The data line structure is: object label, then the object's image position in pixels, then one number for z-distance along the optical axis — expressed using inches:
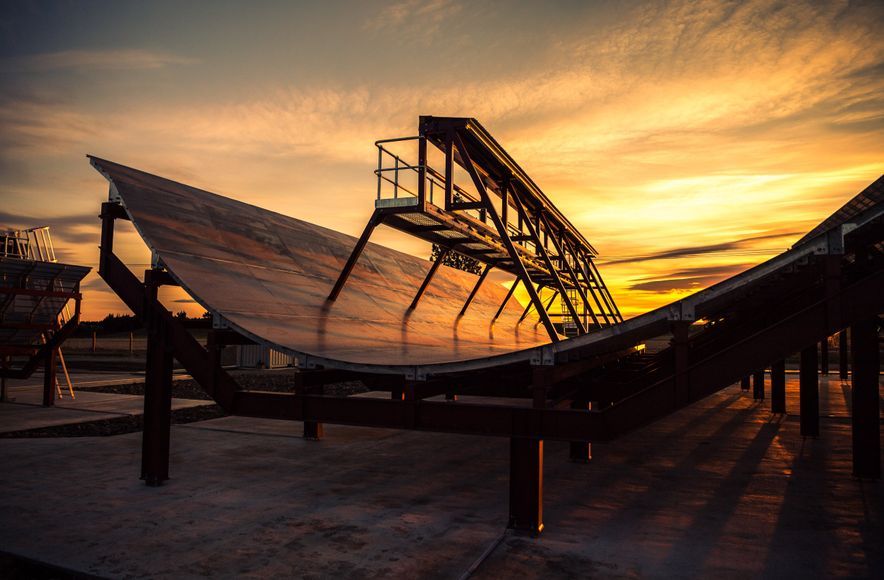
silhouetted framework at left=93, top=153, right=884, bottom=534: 297.3
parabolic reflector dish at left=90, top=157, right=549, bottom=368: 384.8
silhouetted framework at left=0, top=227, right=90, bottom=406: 796.6
